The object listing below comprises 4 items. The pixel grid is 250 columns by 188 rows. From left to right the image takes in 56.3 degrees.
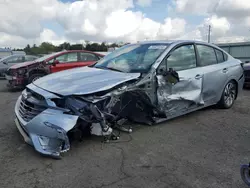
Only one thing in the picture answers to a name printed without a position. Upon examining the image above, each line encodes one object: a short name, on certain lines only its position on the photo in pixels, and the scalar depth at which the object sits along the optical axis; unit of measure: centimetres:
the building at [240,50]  1808
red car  858
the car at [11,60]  1309
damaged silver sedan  312
